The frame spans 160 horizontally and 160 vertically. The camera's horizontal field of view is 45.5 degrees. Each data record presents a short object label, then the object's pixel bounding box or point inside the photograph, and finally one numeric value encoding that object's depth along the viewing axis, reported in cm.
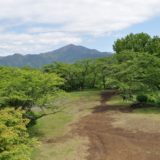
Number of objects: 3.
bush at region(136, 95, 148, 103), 2319
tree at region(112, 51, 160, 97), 2257
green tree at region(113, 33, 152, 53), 3769
